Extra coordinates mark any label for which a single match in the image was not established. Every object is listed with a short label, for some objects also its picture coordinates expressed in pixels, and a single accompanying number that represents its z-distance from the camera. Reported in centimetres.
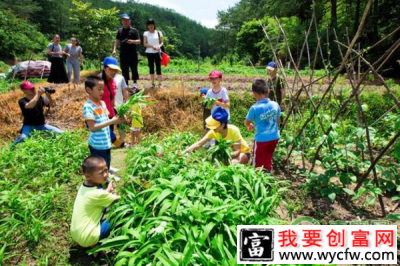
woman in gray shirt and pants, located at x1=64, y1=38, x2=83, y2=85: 727
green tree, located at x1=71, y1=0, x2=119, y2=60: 787
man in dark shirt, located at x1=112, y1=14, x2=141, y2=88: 554
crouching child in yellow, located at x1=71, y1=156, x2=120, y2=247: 214
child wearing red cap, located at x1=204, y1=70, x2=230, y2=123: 398
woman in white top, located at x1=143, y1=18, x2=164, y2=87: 570
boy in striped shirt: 286
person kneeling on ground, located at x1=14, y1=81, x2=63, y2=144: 414
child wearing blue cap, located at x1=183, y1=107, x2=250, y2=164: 303
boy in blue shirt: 311
